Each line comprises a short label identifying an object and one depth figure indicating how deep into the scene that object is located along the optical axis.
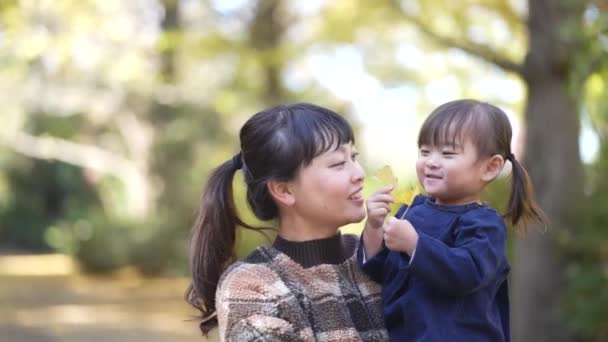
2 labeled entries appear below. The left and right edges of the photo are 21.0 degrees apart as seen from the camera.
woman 3.38
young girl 3.38
